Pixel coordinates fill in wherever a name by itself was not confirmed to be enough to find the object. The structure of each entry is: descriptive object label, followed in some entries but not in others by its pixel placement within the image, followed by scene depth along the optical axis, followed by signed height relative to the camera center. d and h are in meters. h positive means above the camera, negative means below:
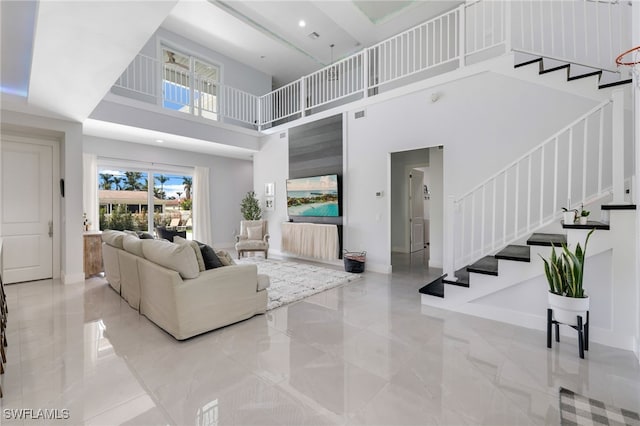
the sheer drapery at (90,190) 6.05 +0.47
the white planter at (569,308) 2.28 -0.82
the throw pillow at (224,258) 3.18 -0.54
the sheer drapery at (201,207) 7.83 +0.11
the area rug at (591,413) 1.60 -1.22
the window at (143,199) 6.52 +0.30
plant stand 2.28 -1.04
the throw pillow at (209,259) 2.97 -0.51
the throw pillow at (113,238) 3.94 -0.39
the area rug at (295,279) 3.88 -1.18
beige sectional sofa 2.61 -0.81
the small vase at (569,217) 2.65 -0.08
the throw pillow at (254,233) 6.85 -0.55
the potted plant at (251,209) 7.42 +0.04
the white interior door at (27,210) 4.51 +0.03
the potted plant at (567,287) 2.29 -0.67
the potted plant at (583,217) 2.58 -0.08
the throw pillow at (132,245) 3.28 -0.41
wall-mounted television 5.97 +0.32
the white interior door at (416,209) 7.49 +0.02
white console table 5.90 -0.67
